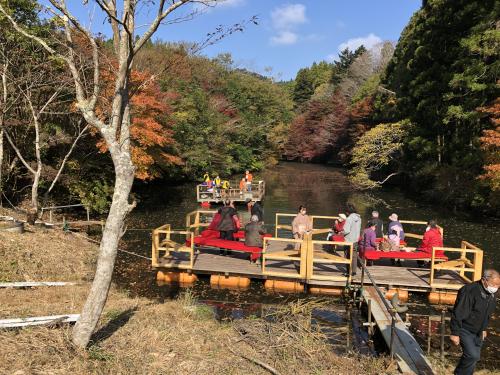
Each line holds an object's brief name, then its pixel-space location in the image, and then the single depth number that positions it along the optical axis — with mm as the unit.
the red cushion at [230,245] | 11836
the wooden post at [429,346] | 7239
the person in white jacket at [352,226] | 11570
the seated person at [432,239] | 11477
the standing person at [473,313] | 5090
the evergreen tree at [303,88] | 85625
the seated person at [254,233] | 11828
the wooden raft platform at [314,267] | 10602
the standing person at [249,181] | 27716
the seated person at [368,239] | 11594
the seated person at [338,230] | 11953
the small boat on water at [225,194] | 26906
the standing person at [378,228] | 12031
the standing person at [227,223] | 12625
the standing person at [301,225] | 12437
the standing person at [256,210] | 13564
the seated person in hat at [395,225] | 12149
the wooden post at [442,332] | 6778
